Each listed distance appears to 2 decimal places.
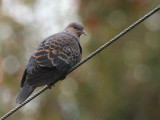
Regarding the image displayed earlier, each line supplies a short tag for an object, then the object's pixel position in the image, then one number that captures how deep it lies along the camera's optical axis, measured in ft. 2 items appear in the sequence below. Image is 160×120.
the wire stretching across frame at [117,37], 28.63
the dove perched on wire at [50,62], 34.01
